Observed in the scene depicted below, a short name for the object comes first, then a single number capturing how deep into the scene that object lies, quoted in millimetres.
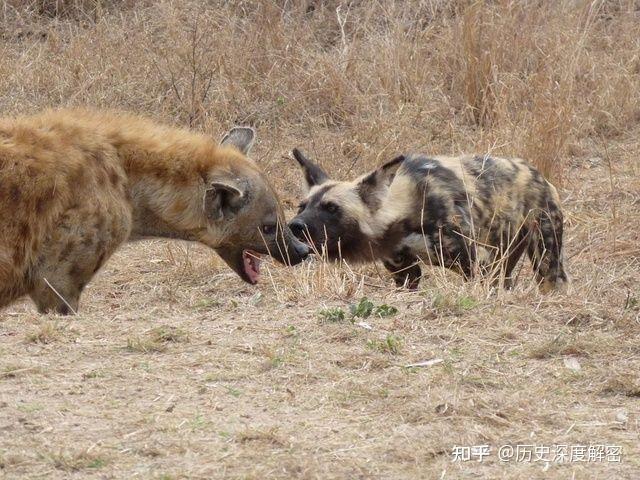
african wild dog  14500
